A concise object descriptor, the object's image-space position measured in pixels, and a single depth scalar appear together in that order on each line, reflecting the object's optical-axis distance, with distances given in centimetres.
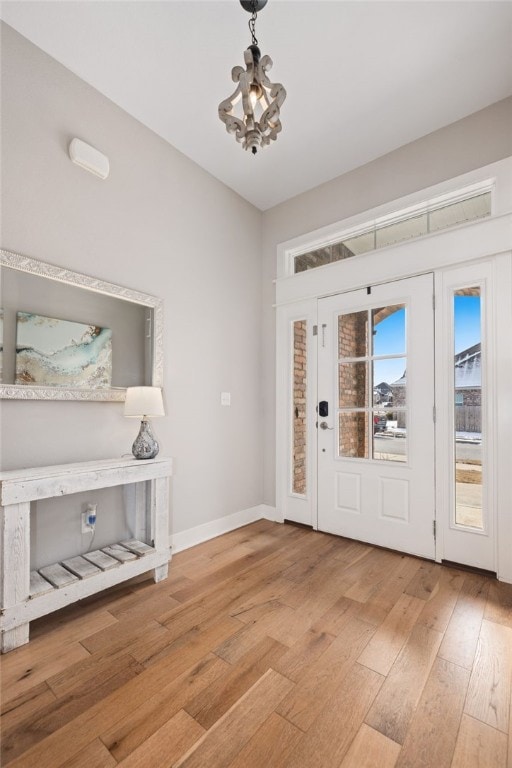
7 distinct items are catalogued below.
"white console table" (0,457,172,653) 164
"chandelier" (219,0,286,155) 147
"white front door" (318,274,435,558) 270
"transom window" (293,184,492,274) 261
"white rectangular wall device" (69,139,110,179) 221
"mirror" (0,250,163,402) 196
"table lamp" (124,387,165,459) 226
